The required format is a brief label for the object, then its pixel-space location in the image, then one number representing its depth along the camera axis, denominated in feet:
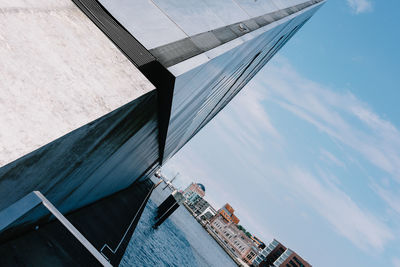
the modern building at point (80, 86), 8.04
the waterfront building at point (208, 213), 468.75
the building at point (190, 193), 617.13
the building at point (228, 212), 563.77
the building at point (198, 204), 508.53
